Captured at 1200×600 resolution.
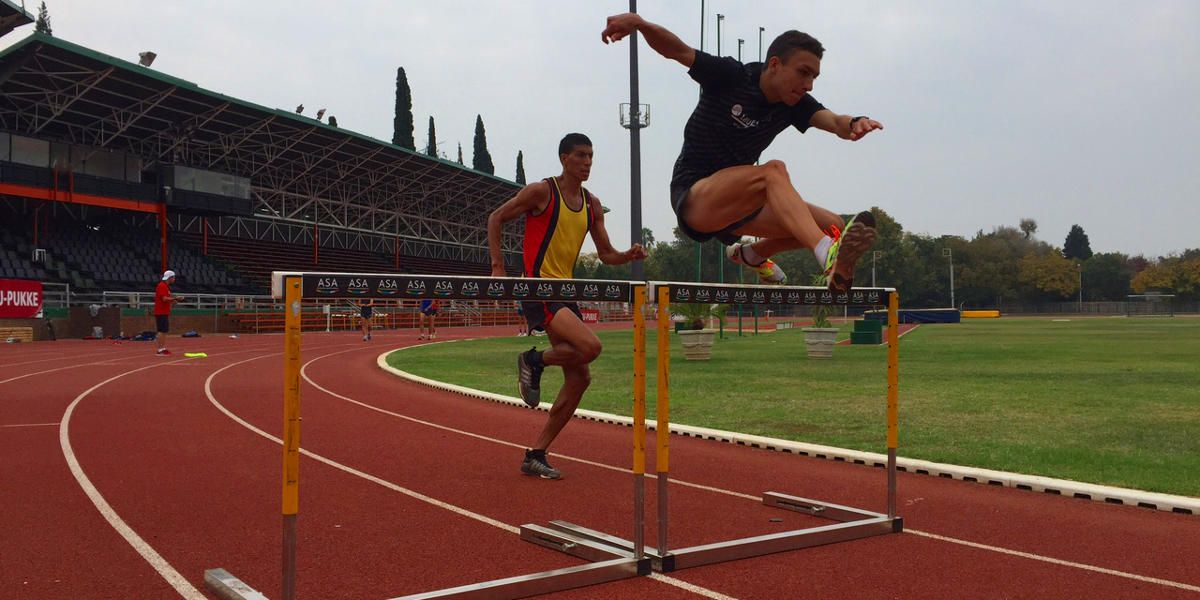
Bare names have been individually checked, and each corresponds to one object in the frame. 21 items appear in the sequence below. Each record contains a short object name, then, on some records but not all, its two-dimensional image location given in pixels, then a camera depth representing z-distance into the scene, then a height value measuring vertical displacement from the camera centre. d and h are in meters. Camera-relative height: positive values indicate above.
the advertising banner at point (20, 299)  22.87 +0.08
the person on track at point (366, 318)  25.75 -0.61
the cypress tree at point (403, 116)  56.97 +12.70
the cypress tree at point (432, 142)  62.16 +11.76
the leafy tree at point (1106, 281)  93.56 +1.40
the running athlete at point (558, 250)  5.63 +0.33
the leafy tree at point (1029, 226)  107.69 +8.87
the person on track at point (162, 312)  18.22 -0.26
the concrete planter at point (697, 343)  17.17 -0.98
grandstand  29.83 +5.48
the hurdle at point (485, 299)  3.12 -0.39
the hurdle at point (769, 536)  4.04 -1.00
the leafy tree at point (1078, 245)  120.62 +7.11
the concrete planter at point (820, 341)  17.39 -0.97
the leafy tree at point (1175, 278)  81.63 +1.55
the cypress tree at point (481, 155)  64.94 +11.33
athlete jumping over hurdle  3.58 +0.71
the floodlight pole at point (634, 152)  17.69 +3.24
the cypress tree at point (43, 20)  67.56 +24.10
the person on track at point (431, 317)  26.21 -0.61
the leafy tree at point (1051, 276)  83.81 +1.86
